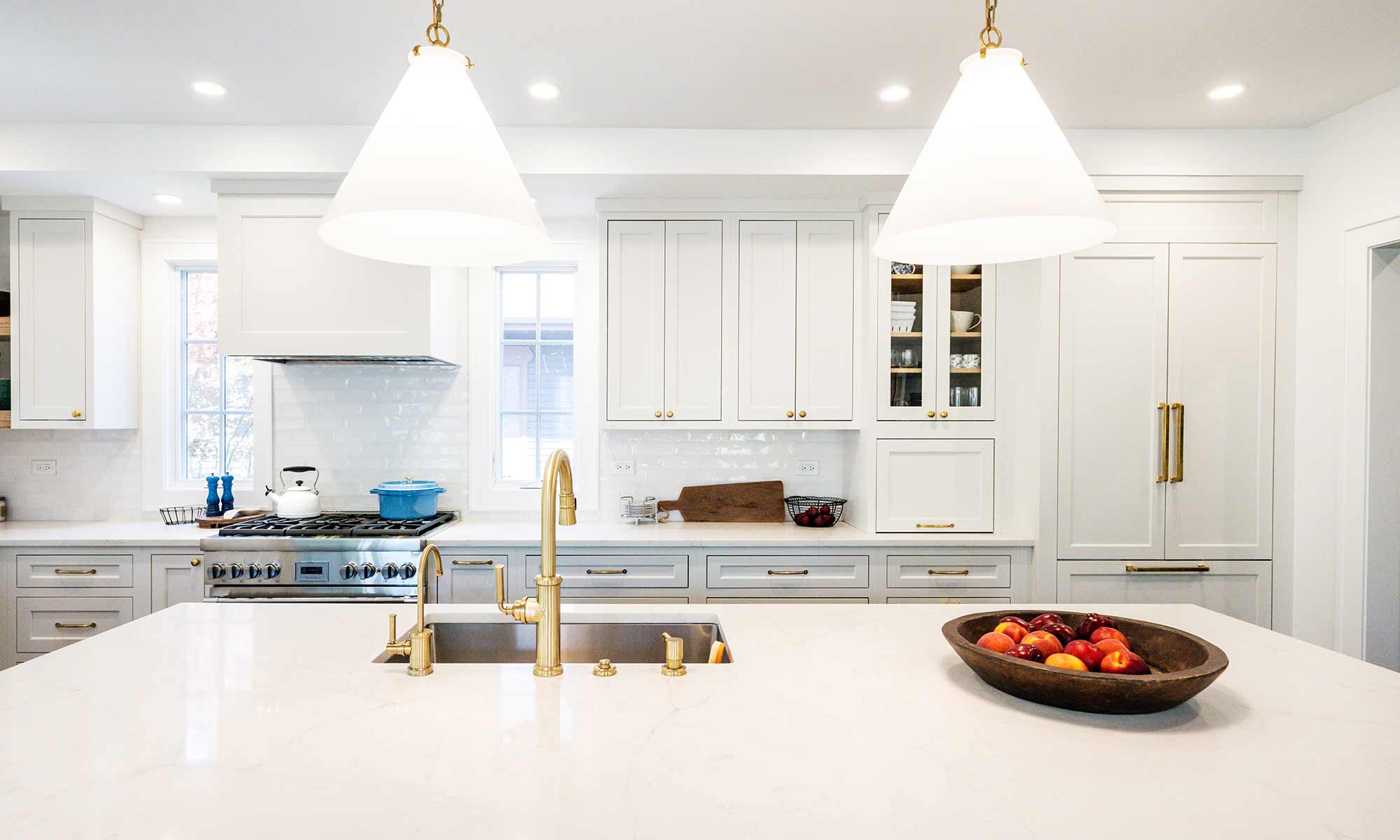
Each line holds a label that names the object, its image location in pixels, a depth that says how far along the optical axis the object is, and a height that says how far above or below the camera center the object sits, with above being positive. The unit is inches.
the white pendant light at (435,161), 44.0 +15.2
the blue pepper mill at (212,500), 140.7 -16.8
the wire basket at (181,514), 140.3 -19.7
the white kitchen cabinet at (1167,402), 122.7 +2.7
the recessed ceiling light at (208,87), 106.0 +46.3
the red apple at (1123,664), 49.2 -16.2
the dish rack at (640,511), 141.4 -18.4
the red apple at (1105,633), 54.6 -15.8
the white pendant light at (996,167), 43.4 +15.0
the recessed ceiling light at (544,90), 107.3 +47.0
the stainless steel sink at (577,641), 72.5 -22.2
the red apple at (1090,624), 58.3 -16.3
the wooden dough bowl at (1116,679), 46.8 -17.1
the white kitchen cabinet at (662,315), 135.9 +18.1
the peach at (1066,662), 50.1 -16.4
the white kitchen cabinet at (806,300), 136.7 +21.0
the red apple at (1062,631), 56.2 -16.3
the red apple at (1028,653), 52.2 -16.5
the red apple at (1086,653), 50.7 -16.1
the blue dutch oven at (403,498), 133.9 -15.6
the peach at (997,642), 54.6 -16.6
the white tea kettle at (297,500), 134.0 -16.0
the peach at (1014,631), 56.9 -16.4
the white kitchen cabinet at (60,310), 133.6 +17.9
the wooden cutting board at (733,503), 147.3 -17.4
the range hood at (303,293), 126.6 +20.4
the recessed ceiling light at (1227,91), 107.1 +47.5
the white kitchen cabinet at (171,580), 124.1 -28.1
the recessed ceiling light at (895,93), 108.3 +47.3
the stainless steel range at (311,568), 121.0 -25.2
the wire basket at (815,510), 139.9 -17.9
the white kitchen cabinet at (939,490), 131.6 -12.9
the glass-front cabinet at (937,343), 131.3 +13.0
